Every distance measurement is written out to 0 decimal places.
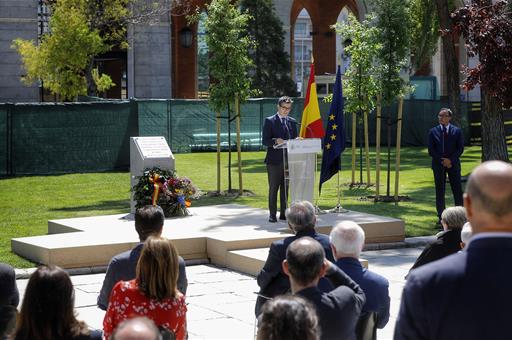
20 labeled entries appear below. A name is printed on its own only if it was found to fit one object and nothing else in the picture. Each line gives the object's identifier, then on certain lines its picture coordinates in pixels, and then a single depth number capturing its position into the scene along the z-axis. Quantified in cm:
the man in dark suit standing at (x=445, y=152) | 1666
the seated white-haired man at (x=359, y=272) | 647
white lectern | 1562
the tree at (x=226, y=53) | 2180
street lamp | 3931
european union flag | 1764
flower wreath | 1642
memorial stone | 1695
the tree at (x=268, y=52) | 4128
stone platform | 1334
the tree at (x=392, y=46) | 2086
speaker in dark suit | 1586
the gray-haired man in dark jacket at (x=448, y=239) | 862
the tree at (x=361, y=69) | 2158
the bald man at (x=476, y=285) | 376
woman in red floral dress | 593
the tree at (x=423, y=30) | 4081
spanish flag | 1673
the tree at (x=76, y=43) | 3191
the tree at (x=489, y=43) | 1973
